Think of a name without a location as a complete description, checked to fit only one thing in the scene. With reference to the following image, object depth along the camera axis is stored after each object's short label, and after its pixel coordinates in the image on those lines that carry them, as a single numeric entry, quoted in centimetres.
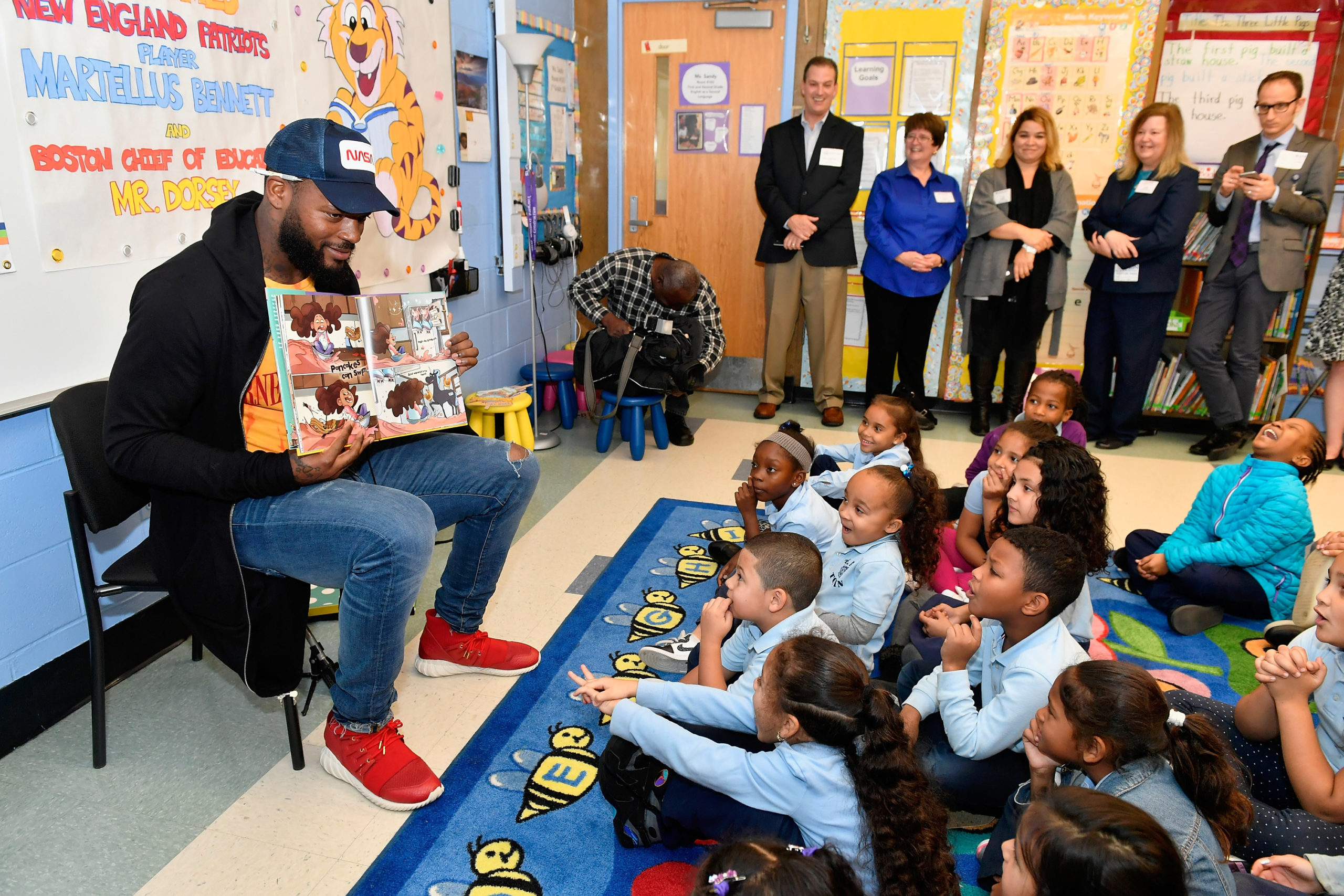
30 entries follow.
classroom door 514
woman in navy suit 428
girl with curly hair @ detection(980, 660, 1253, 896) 138
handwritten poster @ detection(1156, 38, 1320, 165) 453
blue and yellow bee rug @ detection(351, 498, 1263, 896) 173
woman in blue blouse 466
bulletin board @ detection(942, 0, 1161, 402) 458
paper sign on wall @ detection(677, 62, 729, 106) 519
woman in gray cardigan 452
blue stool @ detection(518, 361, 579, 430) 459
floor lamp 395
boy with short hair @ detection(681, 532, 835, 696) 189
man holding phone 408
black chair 192
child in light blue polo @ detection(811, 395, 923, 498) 296
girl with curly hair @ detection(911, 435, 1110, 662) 237
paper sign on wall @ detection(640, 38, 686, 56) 520
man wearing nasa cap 173
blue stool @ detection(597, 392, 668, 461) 427
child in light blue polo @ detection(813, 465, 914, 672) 221
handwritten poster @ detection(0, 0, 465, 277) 204
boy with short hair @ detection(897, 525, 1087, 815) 174
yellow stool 394
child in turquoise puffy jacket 265
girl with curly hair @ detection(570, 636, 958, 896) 141
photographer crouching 420
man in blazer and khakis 471
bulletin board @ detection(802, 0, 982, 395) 475
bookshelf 458
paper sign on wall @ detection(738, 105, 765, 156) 519
